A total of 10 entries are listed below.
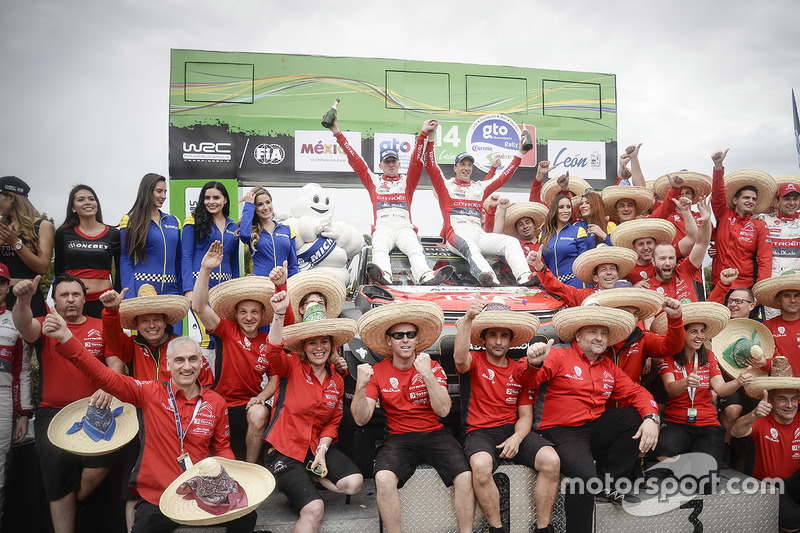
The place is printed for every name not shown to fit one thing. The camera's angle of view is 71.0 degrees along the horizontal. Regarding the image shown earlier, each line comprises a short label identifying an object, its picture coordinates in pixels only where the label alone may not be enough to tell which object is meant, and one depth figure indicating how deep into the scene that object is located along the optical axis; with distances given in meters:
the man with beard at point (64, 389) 3.88
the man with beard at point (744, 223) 5.89
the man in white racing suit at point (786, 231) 5.95
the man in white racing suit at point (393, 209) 5.97
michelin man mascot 6.96
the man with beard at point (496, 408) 3.83
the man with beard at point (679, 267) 5.03
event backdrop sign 10.39
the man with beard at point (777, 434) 4.41
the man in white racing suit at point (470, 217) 6.09
